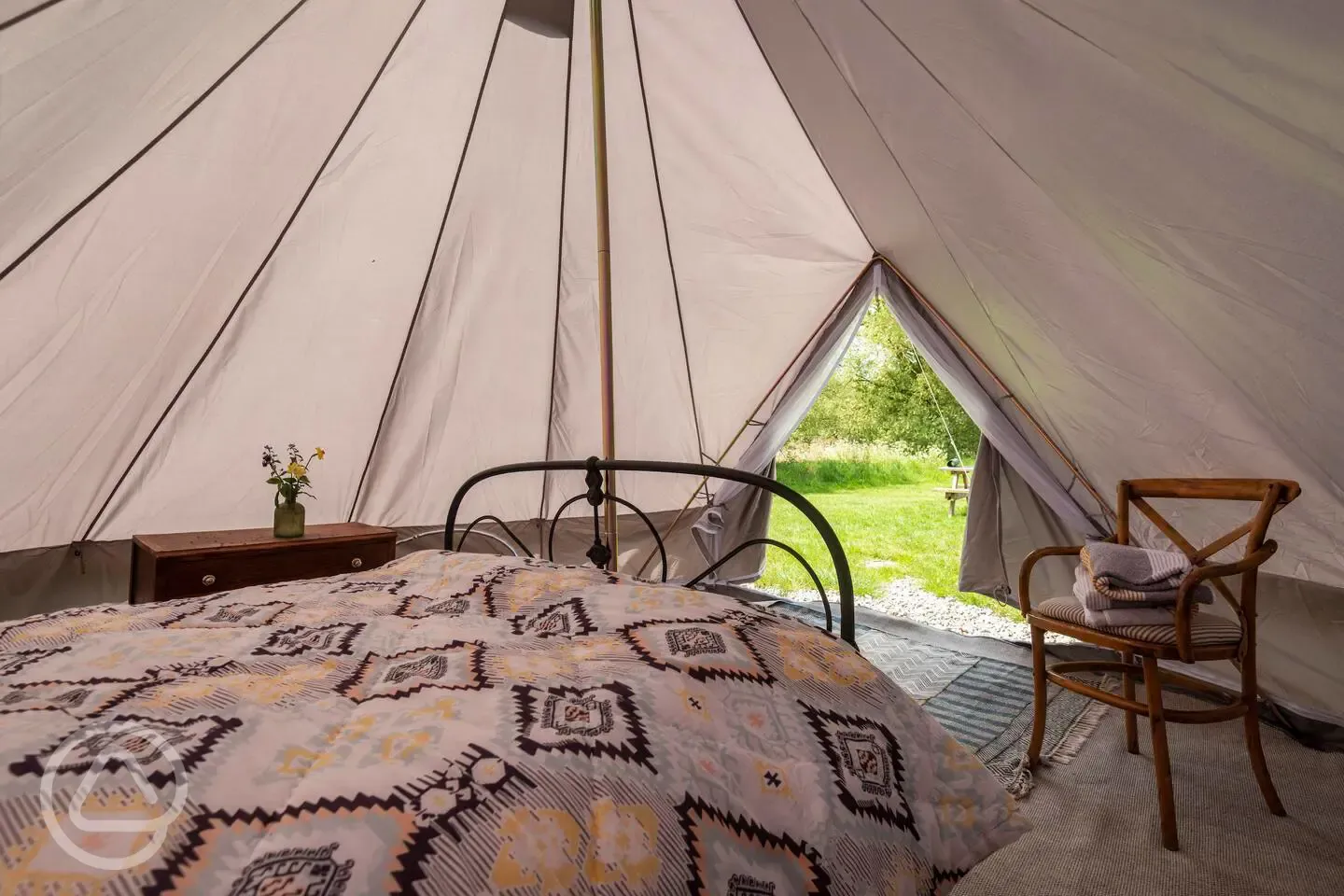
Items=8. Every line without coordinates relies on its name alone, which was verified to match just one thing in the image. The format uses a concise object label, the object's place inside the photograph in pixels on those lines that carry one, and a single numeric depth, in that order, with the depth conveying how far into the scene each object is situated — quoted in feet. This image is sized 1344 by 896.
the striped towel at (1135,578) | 7.09
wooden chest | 8.05
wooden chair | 6.56
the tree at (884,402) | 26.91
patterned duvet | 2.26
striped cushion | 6.79
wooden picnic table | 23.32
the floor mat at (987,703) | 8.40
